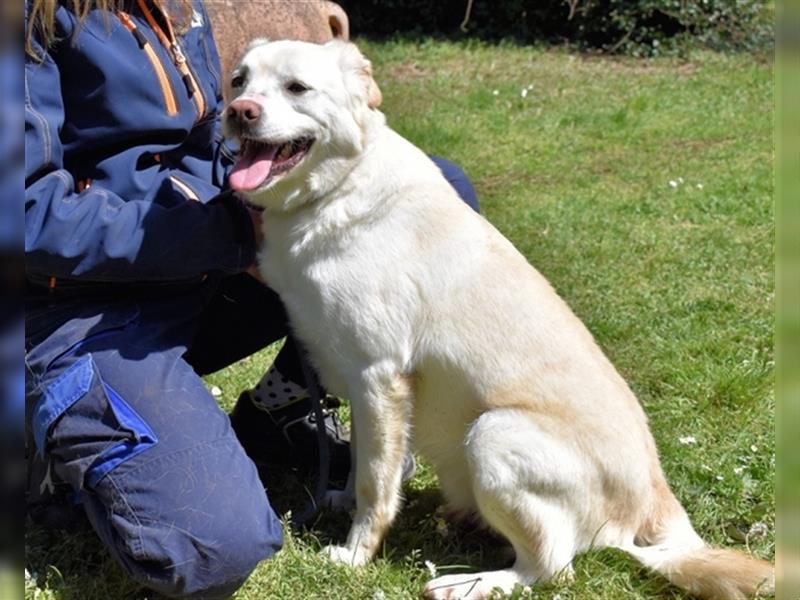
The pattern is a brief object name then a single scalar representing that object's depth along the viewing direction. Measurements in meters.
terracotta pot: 4.55
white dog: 2.40
